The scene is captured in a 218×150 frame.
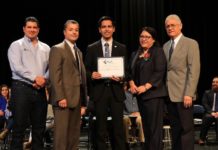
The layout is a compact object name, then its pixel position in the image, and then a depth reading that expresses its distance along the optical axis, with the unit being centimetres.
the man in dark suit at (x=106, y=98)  533
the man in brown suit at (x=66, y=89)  502
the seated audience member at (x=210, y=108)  861
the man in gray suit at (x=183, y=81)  505
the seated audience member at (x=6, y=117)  804
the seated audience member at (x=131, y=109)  834
